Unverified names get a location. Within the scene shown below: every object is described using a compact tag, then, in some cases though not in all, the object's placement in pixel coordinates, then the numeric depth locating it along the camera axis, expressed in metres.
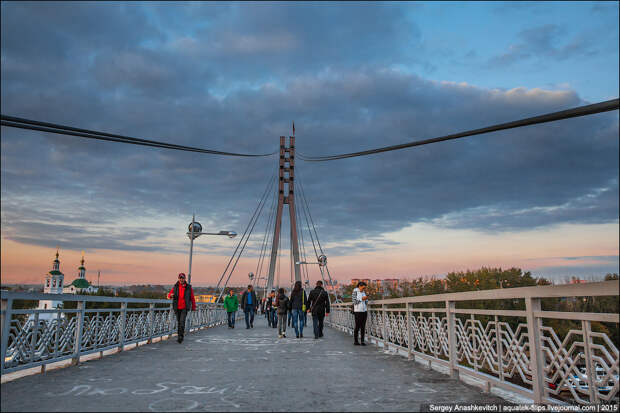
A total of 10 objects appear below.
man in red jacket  12.23
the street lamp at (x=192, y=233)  18.78
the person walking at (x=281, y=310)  14.77
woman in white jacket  11.66
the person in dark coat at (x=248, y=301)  19.11
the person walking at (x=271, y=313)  22.35
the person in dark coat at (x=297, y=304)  14.77
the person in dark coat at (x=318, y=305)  14.23
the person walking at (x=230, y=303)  19.25
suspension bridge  4.37
